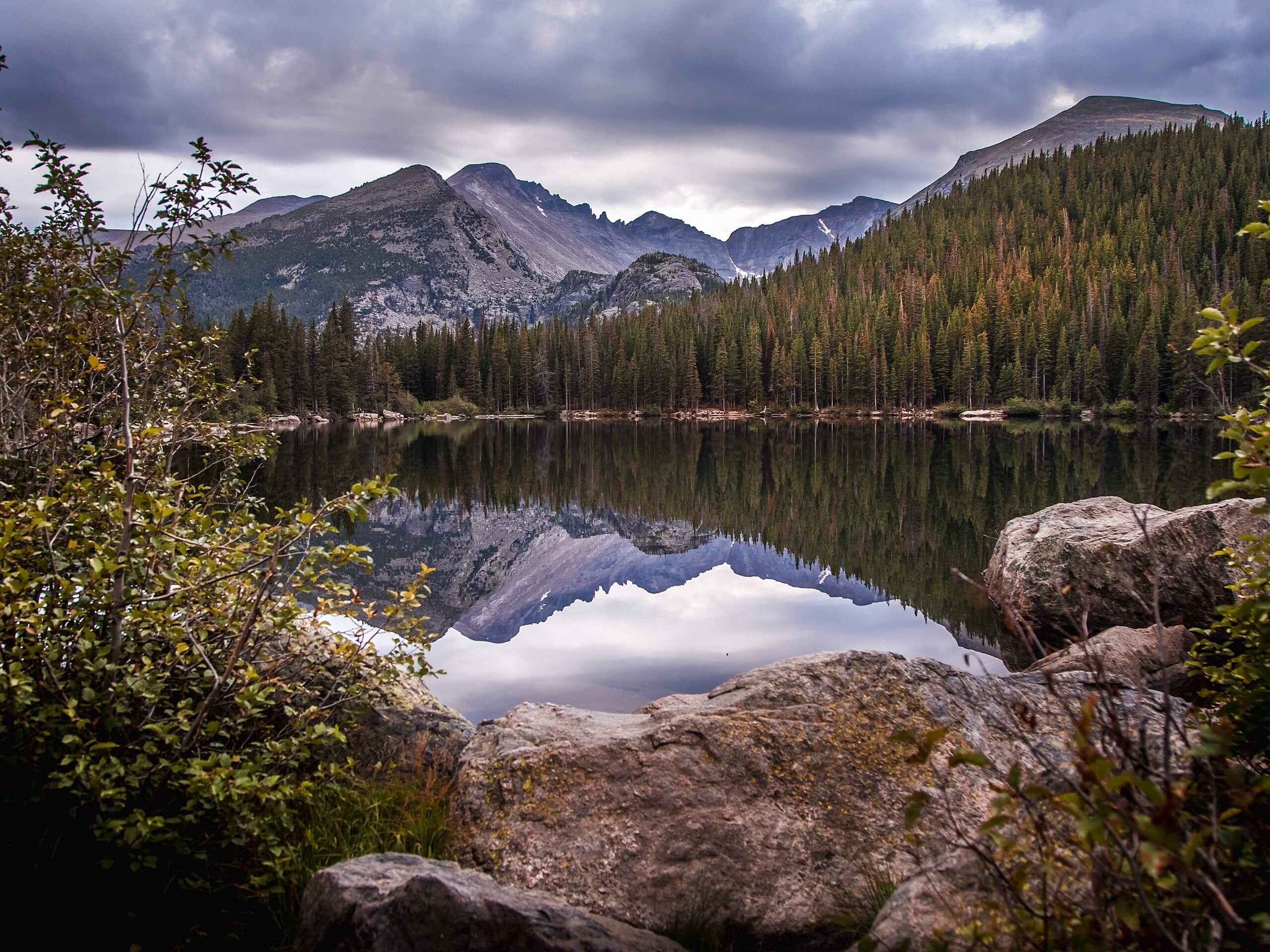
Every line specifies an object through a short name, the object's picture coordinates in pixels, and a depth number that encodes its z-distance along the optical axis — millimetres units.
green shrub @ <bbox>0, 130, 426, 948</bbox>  3982
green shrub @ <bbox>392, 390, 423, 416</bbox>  114250
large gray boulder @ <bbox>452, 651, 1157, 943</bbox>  4418
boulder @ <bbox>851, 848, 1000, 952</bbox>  3045
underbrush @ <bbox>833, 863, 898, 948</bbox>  4298
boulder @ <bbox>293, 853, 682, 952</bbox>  3512
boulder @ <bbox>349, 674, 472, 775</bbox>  5613
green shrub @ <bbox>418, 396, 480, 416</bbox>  118625
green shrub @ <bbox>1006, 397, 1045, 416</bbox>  98938
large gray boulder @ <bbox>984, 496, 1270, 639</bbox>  10406
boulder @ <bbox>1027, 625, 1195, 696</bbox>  7996
